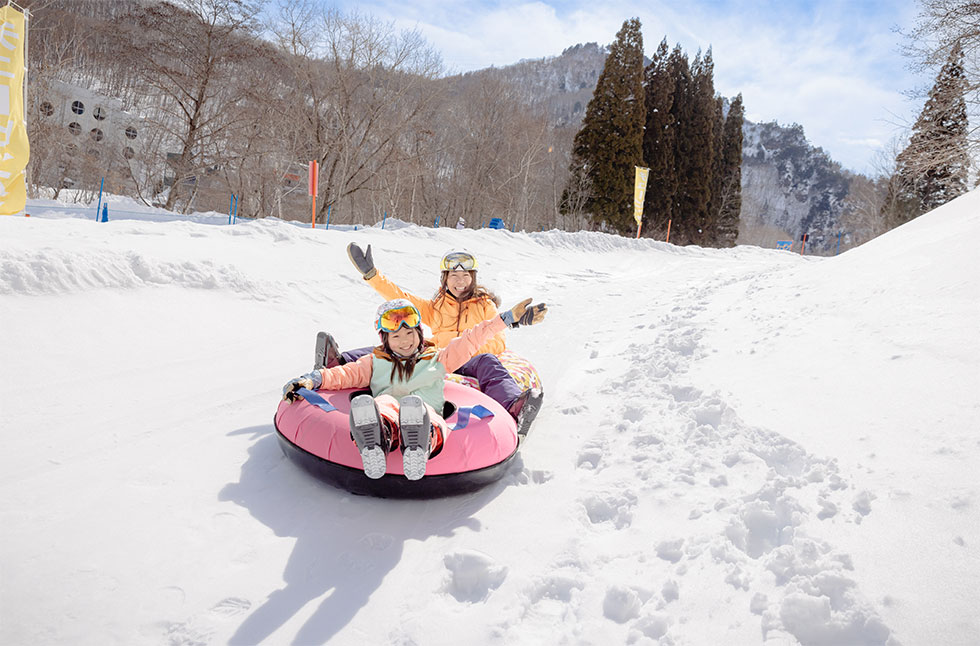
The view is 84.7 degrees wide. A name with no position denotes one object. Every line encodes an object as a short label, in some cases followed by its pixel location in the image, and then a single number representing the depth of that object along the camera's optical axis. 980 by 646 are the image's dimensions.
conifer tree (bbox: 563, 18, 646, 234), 26.03
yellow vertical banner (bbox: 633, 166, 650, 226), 19.84
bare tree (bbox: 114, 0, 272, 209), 17.14
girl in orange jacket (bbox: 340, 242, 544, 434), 4.55
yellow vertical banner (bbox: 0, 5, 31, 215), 7.95
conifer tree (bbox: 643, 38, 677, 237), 29.48
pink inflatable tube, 2.75
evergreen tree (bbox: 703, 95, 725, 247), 32.03
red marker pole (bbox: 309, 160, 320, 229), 11.74
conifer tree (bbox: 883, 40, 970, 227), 10.41
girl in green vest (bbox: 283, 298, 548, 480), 2.55
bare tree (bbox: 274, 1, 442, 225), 19.28
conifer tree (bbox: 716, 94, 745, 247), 34.22
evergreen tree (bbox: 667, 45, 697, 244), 30.33
